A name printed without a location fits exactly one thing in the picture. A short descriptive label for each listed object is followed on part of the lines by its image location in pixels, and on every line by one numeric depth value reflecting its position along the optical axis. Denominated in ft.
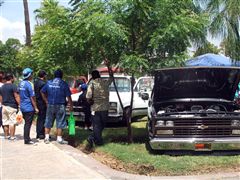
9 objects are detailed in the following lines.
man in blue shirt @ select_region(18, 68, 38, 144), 33.27
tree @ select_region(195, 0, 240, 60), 46.09
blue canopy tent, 50.34
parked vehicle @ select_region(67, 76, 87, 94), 53.73
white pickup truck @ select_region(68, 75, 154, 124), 42.93
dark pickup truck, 27.84
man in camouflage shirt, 32.53
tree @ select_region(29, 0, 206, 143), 29.68
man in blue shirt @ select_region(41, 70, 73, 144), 33.60
